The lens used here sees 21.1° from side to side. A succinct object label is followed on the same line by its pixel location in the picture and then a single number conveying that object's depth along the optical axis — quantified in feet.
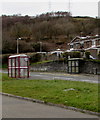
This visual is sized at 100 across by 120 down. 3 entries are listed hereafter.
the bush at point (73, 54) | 148.36
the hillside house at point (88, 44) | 166.62
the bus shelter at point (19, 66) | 91.04
